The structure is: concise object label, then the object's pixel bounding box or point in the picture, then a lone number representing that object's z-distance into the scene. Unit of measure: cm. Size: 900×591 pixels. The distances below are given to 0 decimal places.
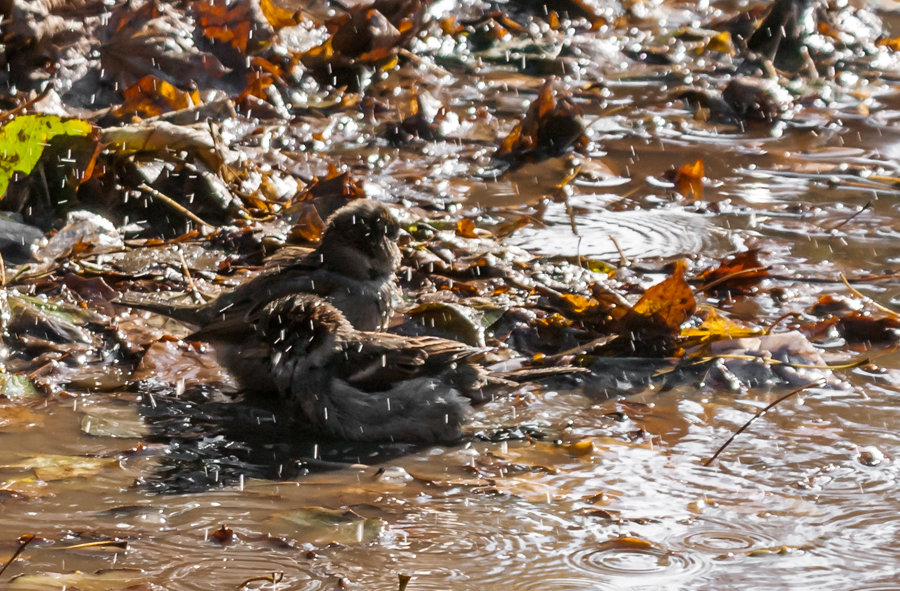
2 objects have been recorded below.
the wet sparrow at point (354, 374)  856
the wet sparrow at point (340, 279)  970
